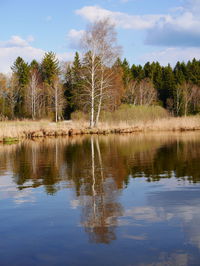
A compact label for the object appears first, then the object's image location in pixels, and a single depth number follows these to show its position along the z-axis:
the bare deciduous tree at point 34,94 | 54.89
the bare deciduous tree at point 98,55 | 36.91
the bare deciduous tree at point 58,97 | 54.38
